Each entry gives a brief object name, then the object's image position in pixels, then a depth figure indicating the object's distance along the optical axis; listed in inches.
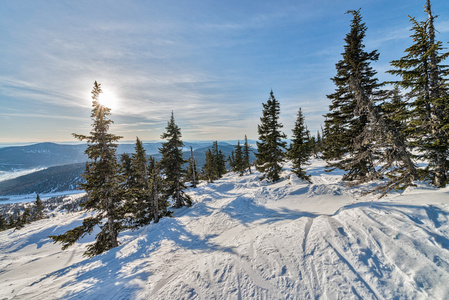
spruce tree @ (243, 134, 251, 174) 1686.4
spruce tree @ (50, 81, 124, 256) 510.0
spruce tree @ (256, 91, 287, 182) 923.4
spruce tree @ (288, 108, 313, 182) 831.1
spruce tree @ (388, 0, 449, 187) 318.7
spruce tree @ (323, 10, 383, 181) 508.1
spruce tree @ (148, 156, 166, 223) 691.4
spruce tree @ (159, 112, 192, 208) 871.1
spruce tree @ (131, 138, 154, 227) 727.5
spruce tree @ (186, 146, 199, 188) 1859.0
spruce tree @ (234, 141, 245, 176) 1726.1
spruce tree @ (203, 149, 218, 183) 1620.1
